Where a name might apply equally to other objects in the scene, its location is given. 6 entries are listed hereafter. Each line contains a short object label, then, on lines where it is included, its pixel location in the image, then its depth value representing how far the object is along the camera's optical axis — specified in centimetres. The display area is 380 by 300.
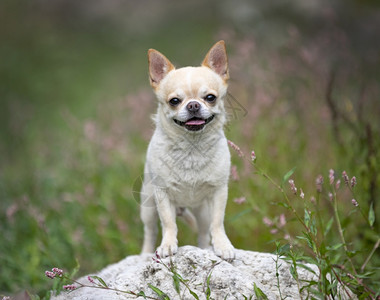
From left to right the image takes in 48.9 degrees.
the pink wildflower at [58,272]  205
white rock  225
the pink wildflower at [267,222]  264
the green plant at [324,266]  206
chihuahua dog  256
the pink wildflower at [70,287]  207
